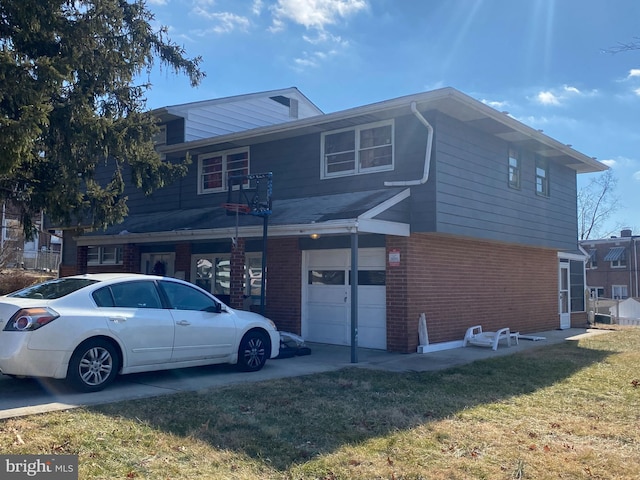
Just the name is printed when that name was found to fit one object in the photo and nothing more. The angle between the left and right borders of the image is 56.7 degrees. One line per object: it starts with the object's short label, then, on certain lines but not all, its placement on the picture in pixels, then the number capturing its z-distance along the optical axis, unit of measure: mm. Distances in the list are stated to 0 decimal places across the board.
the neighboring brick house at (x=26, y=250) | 25422
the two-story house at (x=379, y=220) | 11953
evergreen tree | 8883
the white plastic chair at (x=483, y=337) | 13026
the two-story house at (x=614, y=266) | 42594
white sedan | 6820
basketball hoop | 11734
